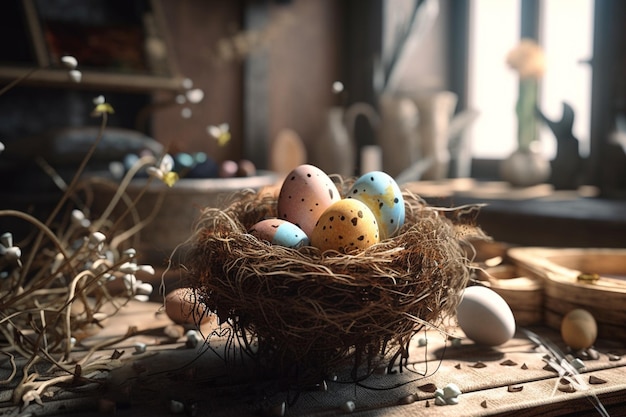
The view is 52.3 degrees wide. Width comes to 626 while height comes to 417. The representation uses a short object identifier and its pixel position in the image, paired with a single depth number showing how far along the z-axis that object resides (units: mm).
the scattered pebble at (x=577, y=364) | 761
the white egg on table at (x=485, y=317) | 825
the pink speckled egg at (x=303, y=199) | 811
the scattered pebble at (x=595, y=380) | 710
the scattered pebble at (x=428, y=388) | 698
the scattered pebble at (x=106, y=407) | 633
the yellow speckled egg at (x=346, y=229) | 708
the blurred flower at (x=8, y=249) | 748
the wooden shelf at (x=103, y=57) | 2277
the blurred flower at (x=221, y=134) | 1069
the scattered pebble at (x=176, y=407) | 633
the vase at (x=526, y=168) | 2156
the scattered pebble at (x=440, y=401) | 663
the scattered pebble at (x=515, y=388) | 696
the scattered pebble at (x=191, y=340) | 862
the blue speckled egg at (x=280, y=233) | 737
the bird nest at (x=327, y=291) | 625
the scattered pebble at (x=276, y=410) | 623
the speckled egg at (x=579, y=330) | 817
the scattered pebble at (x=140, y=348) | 833
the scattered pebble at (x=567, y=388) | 691
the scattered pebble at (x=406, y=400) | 669
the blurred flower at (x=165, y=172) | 821
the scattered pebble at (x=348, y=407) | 643
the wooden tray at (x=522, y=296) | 931
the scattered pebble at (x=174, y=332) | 902
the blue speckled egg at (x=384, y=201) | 801
